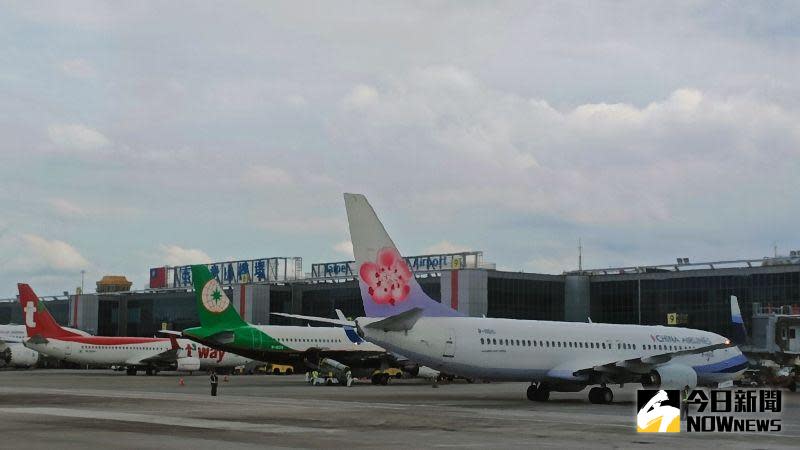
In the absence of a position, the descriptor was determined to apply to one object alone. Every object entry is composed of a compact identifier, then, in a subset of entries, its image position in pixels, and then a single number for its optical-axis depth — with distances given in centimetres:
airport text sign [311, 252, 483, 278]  10844
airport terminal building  9900
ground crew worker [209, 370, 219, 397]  4877
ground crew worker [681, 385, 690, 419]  4506
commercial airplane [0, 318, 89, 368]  10356
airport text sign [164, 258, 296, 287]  12619
